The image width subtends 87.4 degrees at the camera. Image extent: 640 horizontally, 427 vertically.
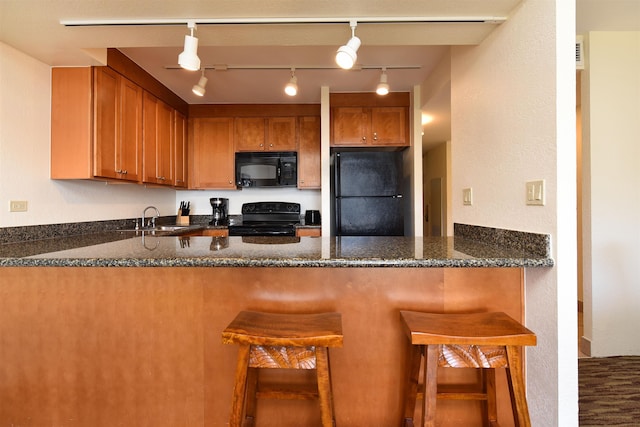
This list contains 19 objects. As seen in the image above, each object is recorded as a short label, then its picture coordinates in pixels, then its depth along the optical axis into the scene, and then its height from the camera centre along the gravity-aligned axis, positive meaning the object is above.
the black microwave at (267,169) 3.76 +0.50
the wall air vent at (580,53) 2.45 +1.17
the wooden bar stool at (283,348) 1.08 -0.45
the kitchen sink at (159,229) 2.99 -0.14
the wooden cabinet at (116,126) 2.28 +0.66
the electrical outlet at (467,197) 1.94 +0.10
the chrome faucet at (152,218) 3.33 -0.03
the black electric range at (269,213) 4.04 +0.01
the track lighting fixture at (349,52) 1.52 +0.73
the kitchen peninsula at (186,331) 1.43 -0.50
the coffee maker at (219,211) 4.00 +0.04
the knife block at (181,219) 3.99 -0.05
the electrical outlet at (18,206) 1.91 +0.06
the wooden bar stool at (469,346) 1.07 -0.45
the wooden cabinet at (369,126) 3.48 +0.91
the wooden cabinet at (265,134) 3.80 +0.92
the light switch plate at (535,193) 1.28 +0.08
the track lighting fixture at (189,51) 1.56 +0.77
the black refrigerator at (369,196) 3.24 +0.17
